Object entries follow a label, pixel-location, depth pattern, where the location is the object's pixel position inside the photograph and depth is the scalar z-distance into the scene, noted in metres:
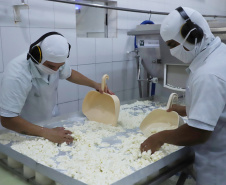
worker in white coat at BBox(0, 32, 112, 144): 1.35
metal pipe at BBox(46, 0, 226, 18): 2.00
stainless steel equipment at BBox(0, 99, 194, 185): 0.98
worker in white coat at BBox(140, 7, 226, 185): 1.02
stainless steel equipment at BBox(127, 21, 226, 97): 2.07
